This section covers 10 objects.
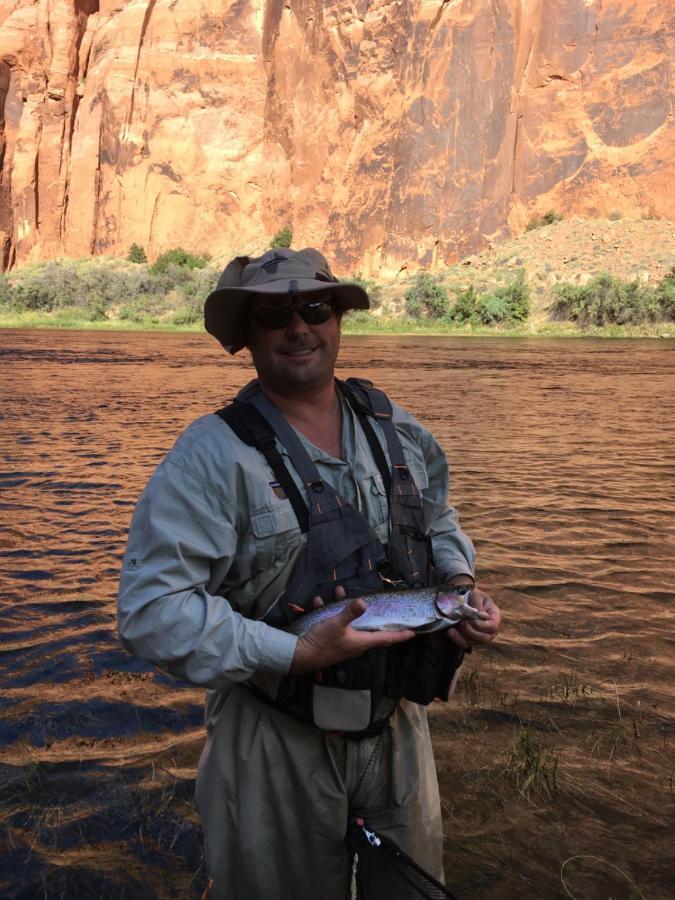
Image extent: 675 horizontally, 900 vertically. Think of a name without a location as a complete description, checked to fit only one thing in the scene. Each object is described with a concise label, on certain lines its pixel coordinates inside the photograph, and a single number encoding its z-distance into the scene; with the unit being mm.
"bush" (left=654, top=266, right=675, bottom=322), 37844
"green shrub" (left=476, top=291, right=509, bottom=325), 40250
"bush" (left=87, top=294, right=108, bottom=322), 46709
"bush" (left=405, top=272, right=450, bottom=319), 43188
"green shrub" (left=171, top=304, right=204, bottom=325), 43938
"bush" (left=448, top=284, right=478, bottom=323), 41250
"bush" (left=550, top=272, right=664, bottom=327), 37812
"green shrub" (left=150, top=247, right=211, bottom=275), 59188
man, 1640
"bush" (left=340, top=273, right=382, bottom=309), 47000
